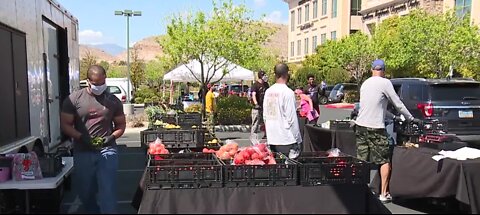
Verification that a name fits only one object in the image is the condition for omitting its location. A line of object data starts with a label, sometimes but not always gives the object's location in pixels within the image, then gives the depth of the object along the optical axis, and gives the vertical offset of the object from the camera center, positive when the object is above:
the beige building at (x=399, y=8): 32.97 +6.82
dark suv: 9.73 -0.40
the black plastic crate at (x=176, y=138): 6.93 -0.77
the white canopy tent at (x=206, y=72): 18.02 +0.44
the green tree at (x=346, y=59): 37.56 +2.11
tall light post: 30.44 +4.52
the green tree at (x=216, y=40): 17.36 +1.64
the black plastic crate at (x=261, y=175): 4.53 -0.86
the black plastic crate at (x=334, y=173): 4.62 -0.86
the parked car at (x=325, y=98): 35.38 -0.99
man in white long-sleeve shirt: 5.47 -0.36
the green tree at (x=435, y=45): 22.58 +1.96
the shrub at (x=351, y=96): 33.75 -0.84
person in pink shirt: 10.90 -0.55
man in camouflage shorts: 5.93 -0.40
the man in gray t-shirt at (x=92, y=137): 4.75 -0.52
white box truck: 5.49 +0.18
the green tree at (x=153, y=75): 55.00 +1.15
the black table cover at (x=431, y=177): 4.93 -1.00
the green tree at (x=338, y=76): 41.34 +0.74
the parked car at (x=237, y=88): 40.44 -0.30
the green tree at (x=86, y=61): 47.83 +2.42
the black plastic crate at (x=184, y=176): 4.42 -0.85
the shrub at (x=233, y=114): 16.70 -1.02
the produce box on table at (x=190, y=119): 8.85 -0.65
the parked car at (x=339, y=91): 34.38 -0.46
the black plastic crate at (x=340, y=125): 8.55 -0.72
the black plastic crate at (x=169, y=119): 8.90 -0.64
